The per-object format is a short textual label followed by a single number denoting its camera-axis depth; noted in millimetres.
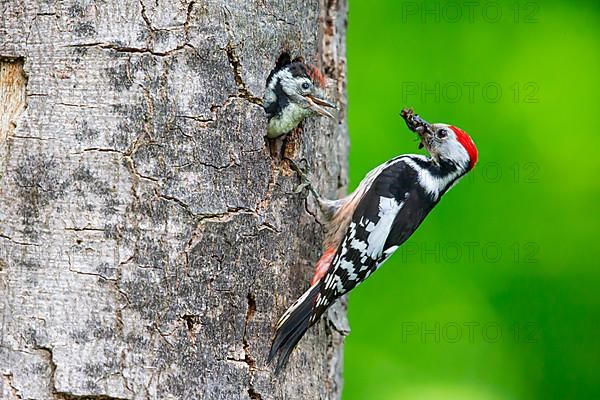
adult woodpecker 7238
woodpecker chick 7578
